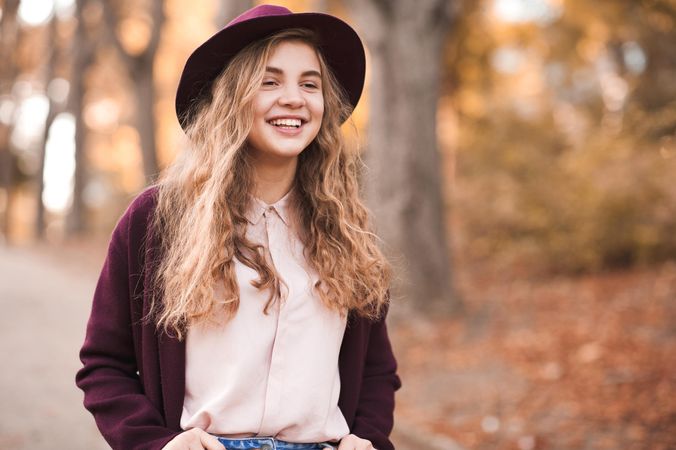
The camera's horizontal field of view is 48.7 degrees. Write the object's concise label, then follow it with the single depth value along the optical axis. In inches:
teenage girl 88.6
